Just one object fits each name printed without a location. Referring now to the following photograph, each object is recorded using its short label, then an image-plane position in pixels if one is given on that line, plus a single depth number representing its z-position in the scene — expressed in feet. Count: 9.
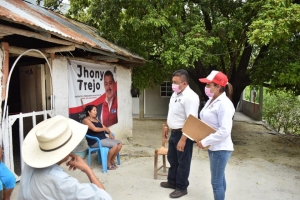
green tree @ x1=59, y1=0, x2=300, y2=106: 16.96
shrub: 30.27
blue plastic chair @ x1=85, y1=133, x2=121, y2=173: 14.73
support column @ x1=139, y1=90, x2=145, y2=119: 43.39
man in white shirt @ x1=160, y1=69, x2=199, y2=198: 10.80
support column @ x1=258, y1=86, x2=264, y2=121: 40.77
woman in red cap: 8.66
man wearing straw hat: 4.83
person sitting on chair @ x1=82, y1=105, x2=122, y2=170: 15.00
